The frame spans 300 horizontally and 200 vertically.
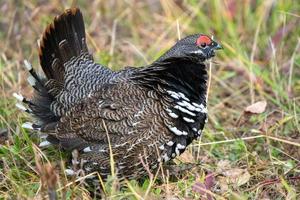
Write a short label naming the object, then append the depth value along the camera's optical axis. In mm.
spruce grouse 8633
